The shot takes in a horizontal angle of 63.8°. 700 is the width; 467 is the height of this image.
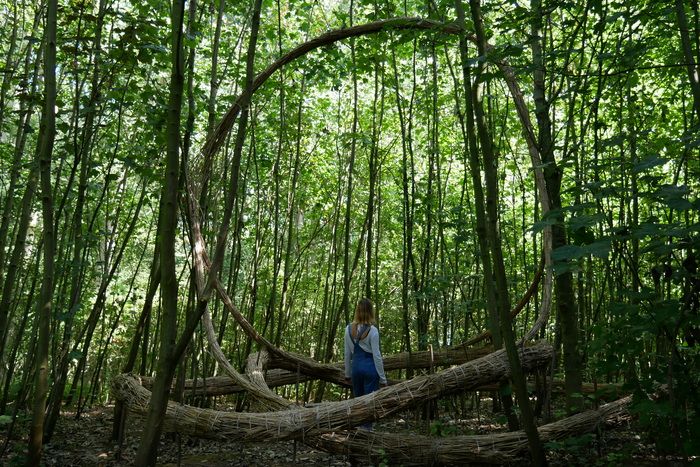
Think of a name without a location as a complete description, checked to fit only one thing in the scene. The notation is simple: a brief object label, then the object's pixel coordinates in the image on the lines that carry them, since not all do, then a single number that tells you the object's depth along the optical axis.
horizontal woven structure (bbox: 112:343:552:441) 3.19
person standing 4.32
